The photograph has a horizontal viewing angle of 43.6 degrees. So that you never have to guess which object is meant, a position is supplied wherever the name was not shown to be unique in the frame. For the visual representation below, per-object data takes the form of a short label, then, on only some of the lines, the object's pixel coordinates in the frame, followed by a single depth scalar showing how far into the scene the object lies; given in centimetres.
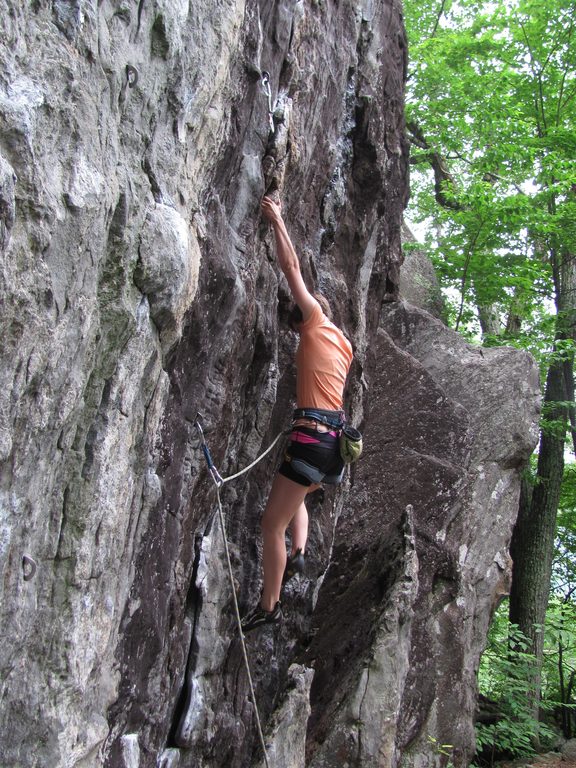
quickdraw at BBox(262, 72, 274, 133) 539
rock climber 558
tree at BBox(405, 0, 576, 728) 1298
